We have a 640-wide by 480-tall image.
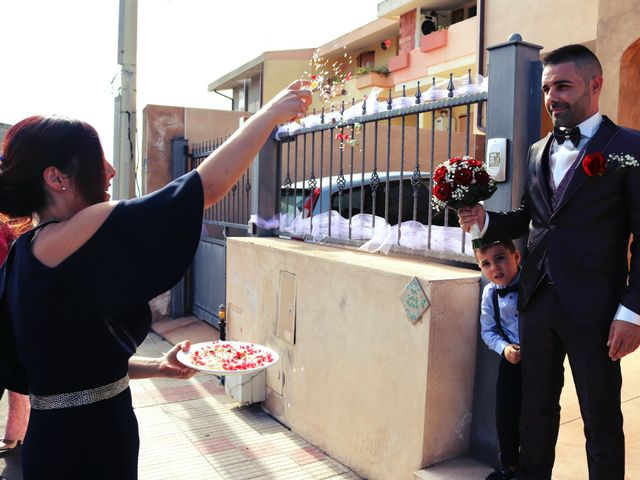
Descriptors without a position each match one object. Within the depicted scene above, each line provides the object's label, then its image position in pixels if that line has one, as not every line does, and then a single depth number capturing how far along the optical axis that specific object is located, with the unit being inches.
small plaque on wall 125.7
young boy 114.5
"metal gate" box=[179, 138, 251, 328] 306.5
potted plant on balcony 791.1
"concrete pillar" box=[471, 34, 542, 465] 119.9
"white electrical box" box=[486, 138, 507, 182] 120.3
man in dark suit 91.1
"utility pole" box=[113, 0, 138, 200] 265.1
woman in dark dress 55.2
